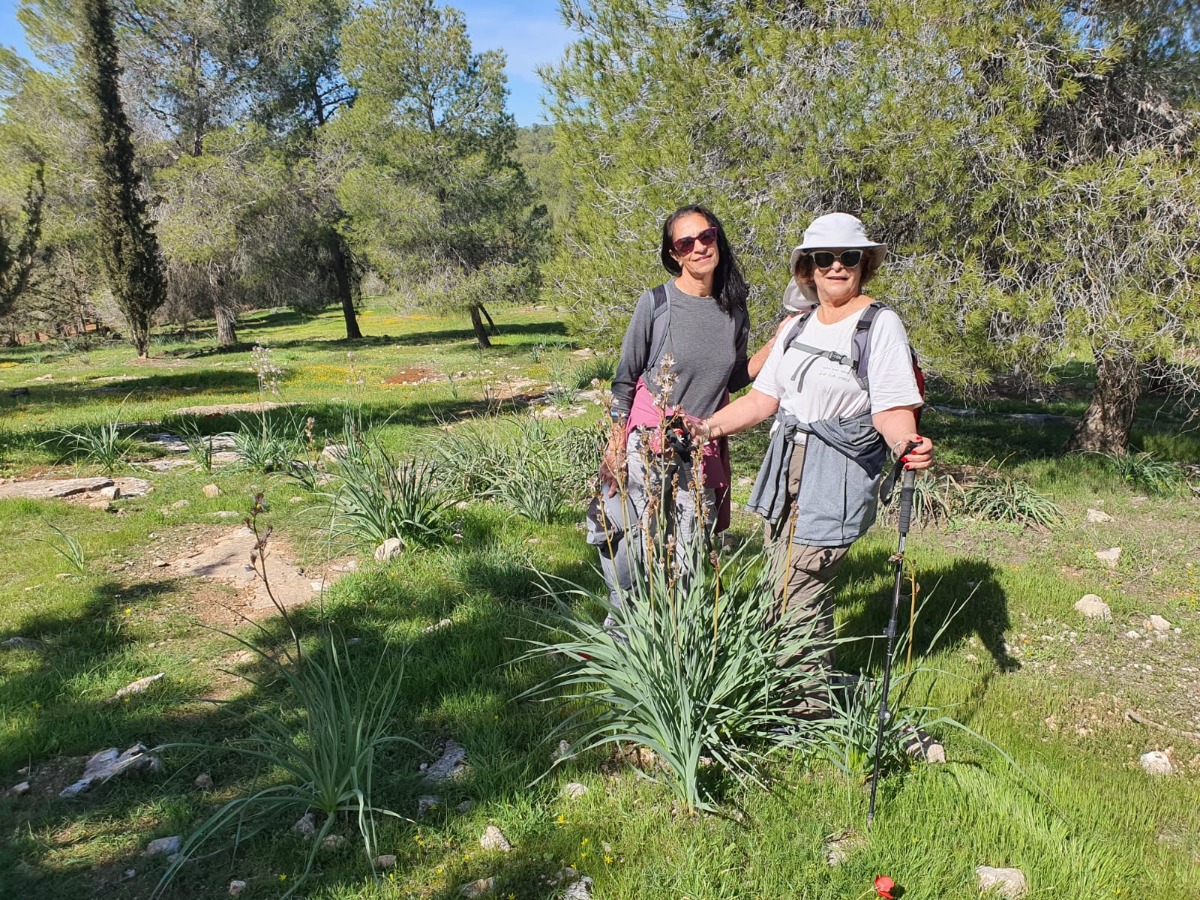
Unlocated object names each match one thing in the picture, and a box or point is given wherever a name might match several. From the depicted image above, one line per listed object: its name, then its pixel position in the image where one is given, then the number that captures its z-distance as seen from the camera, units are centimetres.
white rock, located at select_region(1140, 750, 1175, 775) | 300
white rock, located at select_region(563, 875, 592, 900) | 227
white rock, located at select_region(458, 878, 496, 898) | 226
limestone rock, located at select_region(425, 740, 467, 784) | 283
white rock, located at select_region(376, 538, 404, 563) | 486
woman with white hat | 252
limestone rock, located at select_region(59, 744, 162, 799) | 280
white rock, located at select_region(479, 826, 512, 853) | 245
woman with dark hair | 304
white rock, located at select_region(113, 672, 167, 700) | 343
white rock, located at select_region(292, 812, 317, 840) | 252
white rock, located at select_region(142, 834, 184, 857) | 245
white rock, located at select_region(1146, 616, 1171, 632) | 419
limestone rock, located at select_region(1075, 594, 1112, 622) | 426
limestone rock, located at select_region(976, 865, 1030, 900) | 224
